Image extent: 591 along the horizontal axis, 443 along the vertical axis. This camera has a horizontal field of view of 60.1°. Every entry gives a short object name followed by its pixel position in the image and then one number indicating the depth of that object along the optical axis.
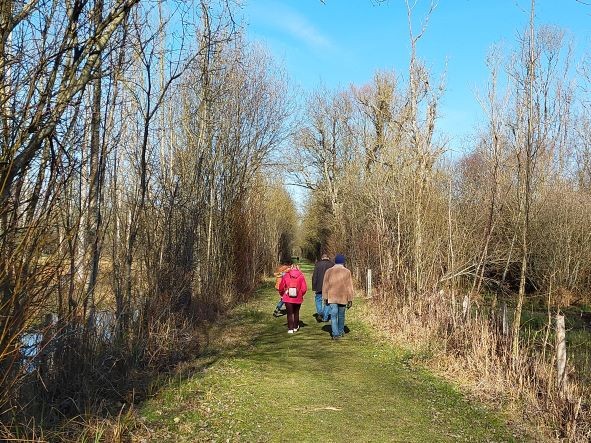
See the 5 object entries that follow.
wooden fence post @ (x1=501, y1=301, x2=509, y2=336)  8.11
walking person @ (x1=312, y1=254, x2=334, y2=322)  14.71
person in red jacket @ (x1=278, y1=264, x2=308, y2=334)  11.90
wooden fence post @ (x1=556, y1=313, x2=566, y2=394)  5.93
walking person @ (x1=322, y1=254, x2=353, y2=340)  11.23
